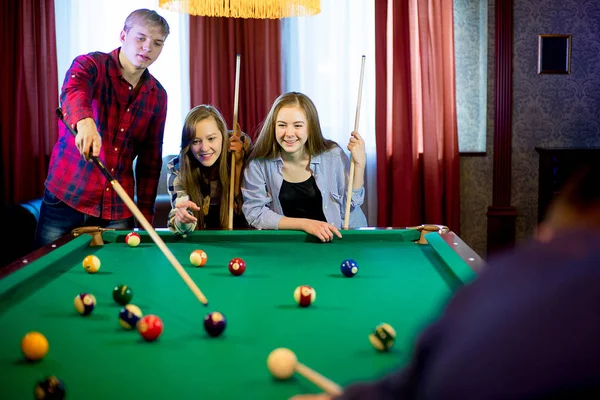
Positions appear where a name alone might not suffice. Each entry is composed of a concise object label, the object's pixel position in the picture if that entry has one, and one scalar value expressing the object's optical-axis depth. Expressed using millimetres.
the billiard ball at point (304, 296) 1724
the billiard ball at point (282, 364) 1247
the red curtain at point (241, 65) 4812
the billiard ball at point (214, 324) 1487
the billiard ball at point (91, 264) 2133
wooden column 4805
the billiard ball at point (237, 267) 2082
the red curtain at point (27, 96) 4727
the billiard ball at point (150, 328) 1477
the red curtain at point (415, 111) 4812
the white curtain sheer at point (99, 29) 4848
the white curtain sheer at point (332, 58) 4895
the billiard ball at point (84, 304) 1682
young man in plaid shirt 2957
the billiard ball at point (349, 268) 2043
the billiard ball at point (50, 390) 1132
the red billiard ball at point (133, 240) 2539
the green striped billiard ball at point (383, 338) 1396
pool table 1286
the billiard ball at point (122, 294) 1756
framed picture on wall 4836
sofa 3922
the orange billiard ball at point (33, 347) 1363
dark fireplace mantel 4594
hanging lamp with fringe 2479
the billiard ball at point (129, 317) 1555
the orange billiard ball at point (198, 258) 2205
